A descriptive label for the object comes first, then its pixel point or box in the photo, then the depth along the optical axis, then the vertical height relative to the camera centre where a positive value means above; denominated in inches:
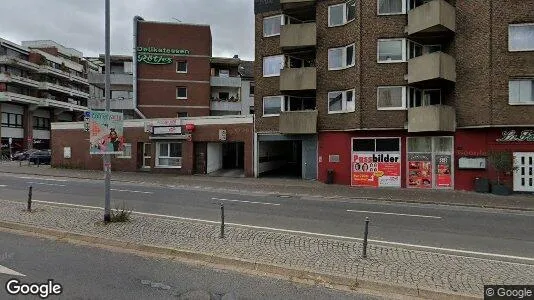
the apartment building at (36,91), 1943.9 +339.9
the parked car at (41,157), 1453.0 -43.0
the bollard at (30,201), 402.3 -61.8
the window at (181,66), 1590.8 +360.6
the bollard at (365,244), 254.7 -68.8
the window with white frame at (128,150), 1143.0 -11.2
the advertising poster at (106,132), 342.3 +14.3
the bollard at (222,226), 305.3 -67.3
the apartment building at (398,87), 727.1 +141.8
